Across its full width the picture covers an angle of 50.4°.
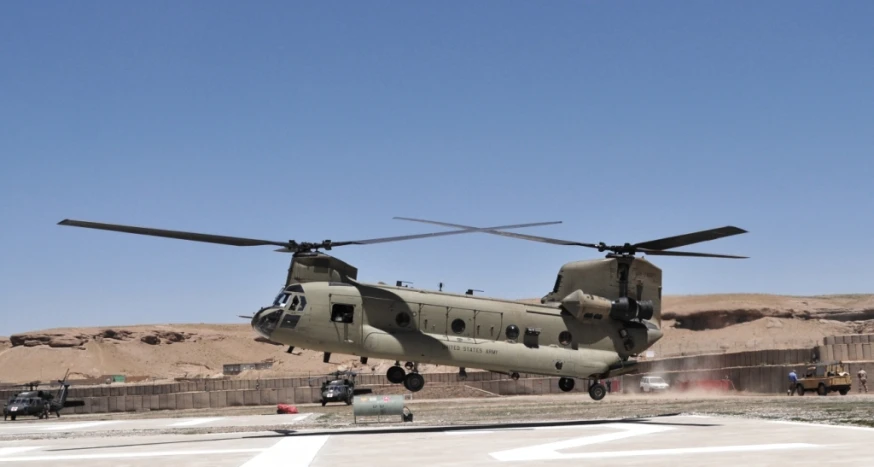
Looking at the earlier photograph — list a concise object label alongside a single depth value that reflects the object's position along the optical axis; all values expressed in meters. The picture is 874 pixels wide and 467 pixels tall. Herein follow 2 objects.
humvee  43.56
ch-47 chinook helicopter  27.66
